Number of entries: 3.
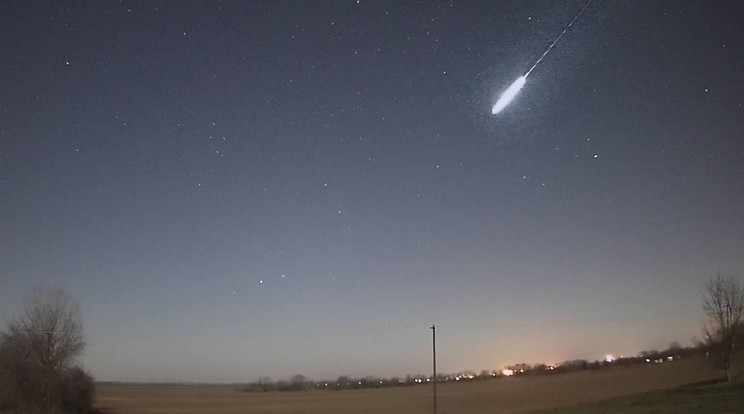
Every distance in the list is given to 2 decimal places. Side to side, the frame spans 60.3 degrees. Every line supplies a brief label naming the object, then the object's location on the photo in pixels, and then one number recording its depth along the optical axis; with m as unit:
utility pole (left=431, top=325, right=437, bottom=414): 50.94
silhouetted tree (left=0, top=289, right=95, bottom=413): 59.53
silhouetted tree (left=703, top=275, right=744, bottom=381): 65.00
